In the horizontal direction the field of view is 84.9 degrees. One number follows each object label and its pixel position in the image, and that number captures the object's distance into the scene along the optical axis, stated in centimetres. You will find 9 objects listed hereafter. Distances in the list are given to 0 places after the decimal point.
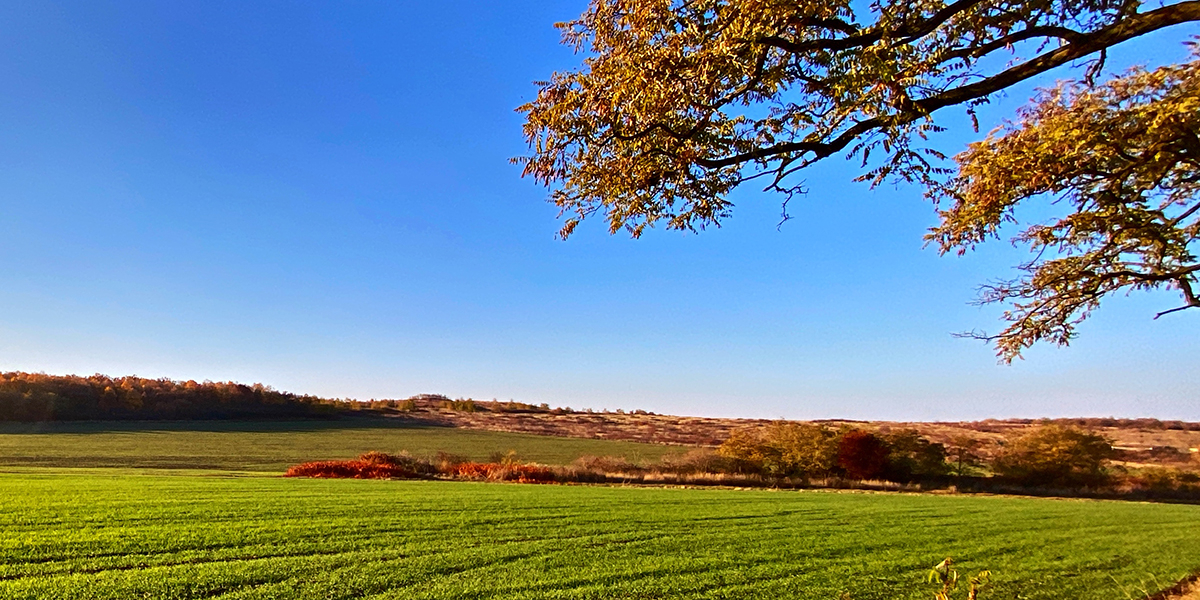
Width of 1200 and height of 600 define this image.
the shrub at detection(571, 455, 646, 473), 4609
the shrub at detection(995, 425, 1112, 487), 4975
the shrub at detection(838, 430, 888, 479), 4953
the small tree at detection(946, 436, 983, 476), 5116
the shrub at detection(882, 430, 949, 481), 5038
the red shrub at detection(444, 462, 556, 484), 4162
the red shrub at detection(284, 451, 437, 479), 3916
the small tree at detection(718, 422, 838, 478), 4962
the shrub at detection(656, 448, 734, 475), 4800
